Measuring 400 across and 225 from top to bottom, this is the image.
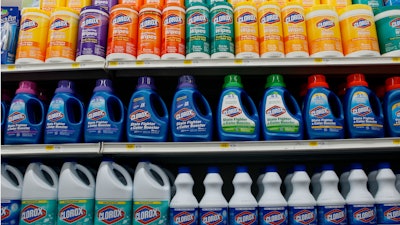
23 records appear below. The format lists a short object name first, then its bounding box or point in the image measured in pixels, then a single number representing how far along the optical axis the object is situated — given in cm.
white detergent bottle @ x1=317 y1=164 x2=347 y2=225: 156
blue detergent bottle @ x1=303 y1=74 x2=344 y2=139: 165
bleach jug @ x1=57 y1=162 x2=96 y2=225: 159
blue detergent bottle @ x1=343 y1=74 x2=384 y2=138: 165
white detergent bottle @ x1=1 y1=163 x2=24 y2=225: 160
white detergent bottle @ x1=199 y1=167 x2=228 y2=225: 154
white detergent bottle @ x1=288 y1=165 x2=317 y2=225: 155
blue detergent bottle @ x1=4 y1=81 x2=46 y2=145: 169
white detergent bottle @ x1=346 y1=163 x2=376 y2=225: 155
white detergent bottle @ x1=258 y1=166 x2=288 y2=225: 155
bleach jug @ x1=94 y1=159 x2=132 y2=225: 158
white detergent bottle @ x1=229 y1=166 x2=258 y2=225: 154
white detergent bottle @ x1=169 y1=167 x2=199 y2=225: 154
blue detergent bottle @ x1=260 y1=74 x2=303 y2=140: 166
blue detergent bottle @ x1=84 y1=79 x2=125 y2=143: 167
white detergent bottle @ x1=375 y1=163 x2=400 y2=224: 156
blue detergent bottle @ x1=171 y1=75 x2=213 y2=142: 166
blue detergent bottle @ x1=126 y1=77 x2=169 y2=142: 167
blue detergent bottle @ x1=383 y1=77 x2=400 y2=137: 168
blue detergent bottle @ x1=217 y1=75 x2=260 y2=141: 166
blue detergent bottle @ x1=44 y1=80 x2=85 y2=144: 168
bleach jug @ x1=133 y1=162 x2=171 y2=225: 157
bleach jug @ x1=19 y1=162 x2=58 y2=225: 159
